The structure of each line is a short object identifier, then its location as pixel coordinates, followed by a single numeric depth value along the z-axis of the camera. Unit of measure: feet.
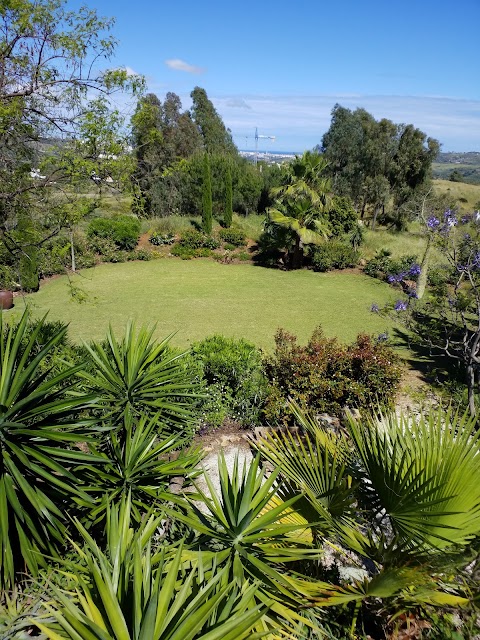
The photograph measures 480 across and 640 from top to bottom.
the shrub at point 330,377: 19.58
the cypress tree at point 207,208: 63.98
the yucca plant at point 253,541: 6.82
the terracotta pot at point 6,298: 37.24
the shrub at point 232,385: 19.39
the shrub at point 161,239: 60.70
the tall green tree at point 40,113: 17.62
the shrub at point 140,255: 56.80
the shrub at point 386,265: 49.32
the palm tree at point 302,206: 51.42
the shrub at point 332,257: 52.34
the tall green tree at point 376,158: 77.61
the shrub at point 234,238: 61.77
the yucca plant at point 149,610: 4.67
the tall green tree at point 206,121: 101.96
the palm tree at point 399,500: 6.75
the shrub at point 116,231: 57.16
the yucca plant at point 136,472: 10.41
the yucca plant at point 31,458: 8.61
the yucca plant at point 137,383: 13.20
